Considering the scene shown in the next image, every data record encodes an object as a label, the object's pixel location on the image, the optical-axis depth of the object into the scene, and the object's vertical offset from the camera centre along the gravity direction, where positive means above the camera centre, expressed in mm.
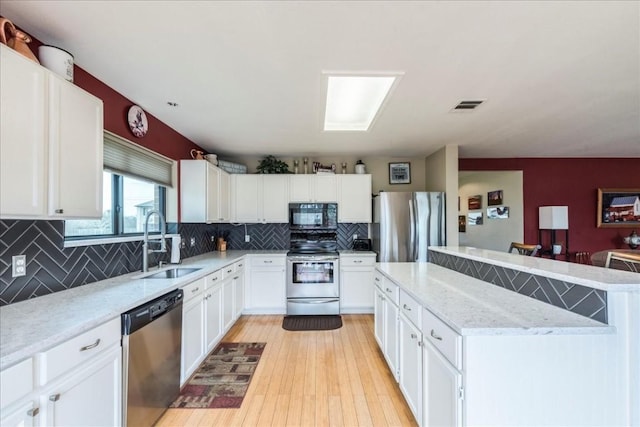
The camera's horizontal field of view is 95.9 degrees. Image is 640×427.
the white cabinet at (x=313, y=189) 4508 +460
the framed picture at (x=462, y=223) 6957 -135
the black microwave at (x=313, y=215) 4531 +54
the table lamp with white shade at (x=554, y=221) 4828 -56
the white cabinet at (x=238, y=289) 3662 -929
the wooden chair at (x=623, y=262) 2068 -360
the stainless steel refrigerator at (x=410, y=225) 4073 -98
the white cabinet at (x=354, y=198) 4512 +317
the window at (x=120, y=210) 2201 +84
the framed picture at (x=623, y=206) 5152 +205
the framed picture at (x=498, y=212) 5668 +114
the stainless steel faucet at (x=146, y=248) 2496 -266
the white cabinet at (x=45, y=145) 1299 +383
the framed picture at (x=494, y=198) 5844 +421
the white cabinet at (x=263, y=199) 4488 +304
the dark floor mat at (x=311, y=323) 3674 -1390
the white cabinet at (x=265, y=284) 4164 -947
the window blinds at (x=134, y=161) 2309 +536
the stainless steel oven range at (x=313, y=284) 4094 -934
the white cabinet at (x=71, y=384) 1043 -696
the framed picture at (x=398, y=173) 4910 +767
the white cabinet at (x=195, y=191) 3496 +341
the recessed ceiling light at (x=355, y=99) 2379 +1188
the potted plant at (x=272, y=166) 4512 +822
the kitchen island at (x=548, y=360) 1250 -624
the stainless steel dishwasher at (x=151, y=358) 1640 -884
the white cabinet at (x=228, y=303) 3246 -987
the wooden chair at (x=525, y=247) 3262 -344
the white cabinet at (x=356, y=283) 4152 -935
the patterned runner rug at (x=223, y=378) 2207 -1394
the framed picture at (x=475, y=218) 6504 -2
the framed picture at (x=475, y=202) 6555 +364
